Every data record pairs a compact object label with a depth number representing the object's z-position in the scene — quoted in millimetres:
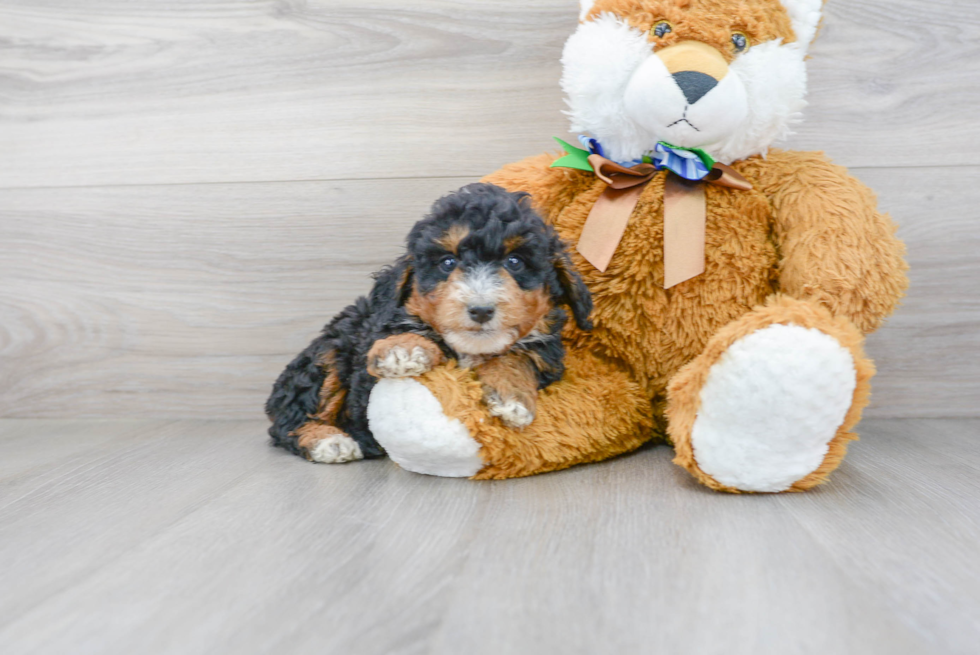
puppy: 1016
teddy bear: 984
